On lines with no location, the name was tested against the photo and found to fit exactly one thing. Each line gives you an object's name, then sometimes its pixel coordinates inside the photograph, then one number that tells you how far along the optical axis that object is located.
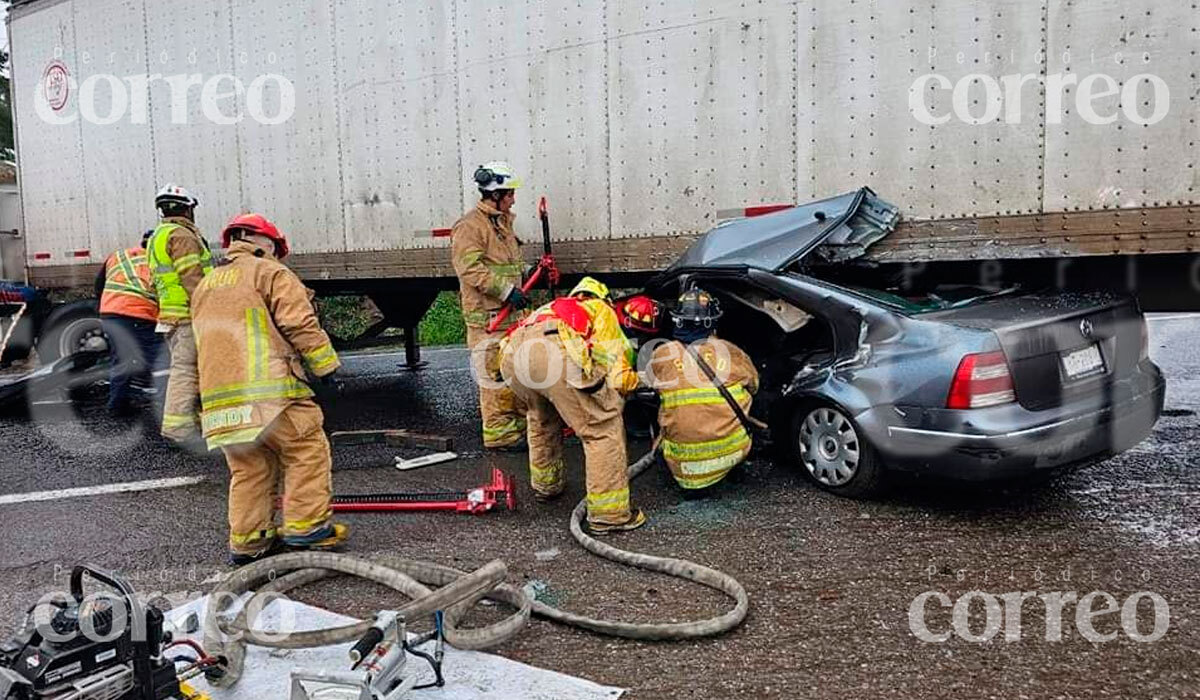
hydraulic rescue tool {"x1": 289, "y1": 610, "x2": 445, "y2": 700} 2.52
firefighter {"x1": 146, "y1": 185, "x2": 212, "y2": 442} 6.31
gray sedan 4.06
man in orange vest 7.34
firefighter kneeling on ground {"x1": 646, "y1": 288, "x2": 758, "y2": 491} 4.62
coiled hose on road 3.08
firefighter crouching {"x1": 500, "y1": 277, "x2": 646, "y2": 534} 4.35
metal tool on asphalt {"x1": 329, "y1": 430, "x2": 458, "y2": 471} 5.99
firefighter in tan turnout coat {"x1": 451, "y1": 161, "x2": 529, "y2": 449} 6.07
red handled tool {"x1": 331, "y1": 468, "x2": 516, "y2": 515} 4.77
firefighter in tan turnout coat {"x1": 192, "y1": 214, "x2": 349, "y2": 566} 4.05
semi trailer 4.37
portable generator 2.32
